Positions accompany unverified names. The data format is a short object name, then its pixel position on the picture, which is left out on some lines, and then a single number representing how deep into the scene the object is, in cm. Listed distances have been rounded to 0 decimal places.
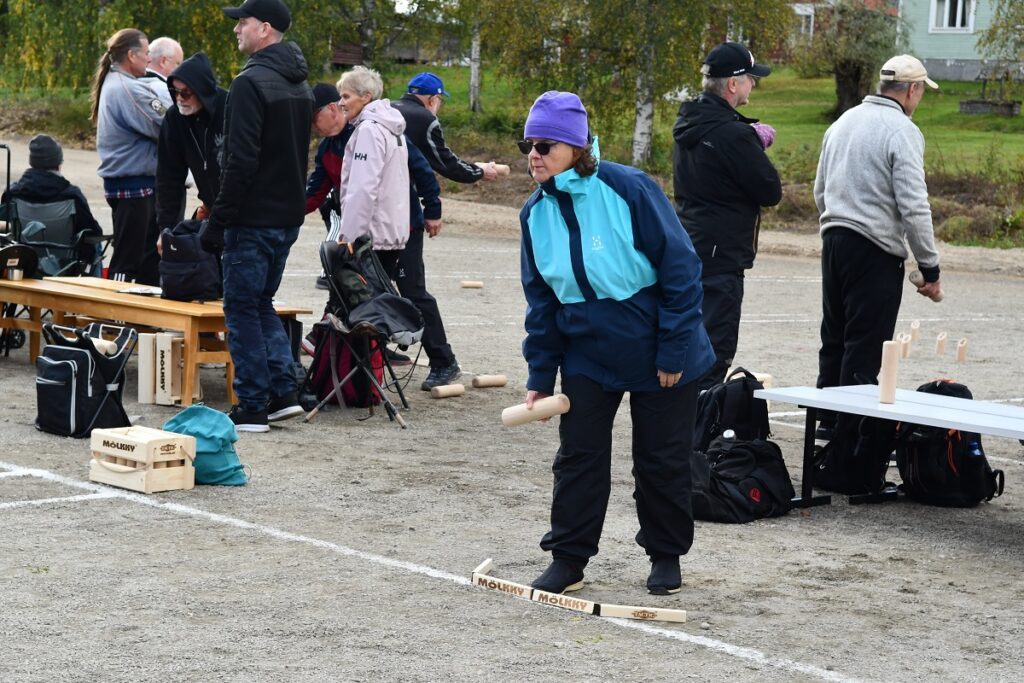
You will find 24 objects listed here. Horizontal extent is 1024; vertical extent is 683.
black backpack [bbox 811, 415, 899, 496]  1407
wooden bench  1717
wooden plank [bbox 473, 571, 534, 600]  1034
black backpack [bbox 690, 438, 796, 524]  1289
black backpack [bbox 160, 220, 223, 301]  1760
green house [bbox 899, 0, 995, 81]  9990
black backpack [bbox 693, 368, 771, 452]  1402
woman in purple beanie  1009
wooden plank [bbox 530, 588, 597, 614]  1002
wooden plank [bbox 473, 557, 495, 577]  1075
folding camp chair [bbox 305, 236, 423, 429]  1662
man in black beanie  2085
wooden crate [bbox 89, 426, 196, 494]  1313
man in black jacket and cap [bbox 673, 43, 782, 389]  1524
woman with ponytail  2004
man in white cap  1485
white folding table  1207
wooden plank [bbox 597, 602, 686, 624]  993
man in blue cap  1883
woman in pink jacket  1788
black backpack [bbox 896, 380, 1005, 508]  1382
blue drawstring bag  1347
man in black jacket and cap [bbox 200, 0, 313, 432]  1534
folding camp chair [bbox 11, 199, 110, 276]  2075
